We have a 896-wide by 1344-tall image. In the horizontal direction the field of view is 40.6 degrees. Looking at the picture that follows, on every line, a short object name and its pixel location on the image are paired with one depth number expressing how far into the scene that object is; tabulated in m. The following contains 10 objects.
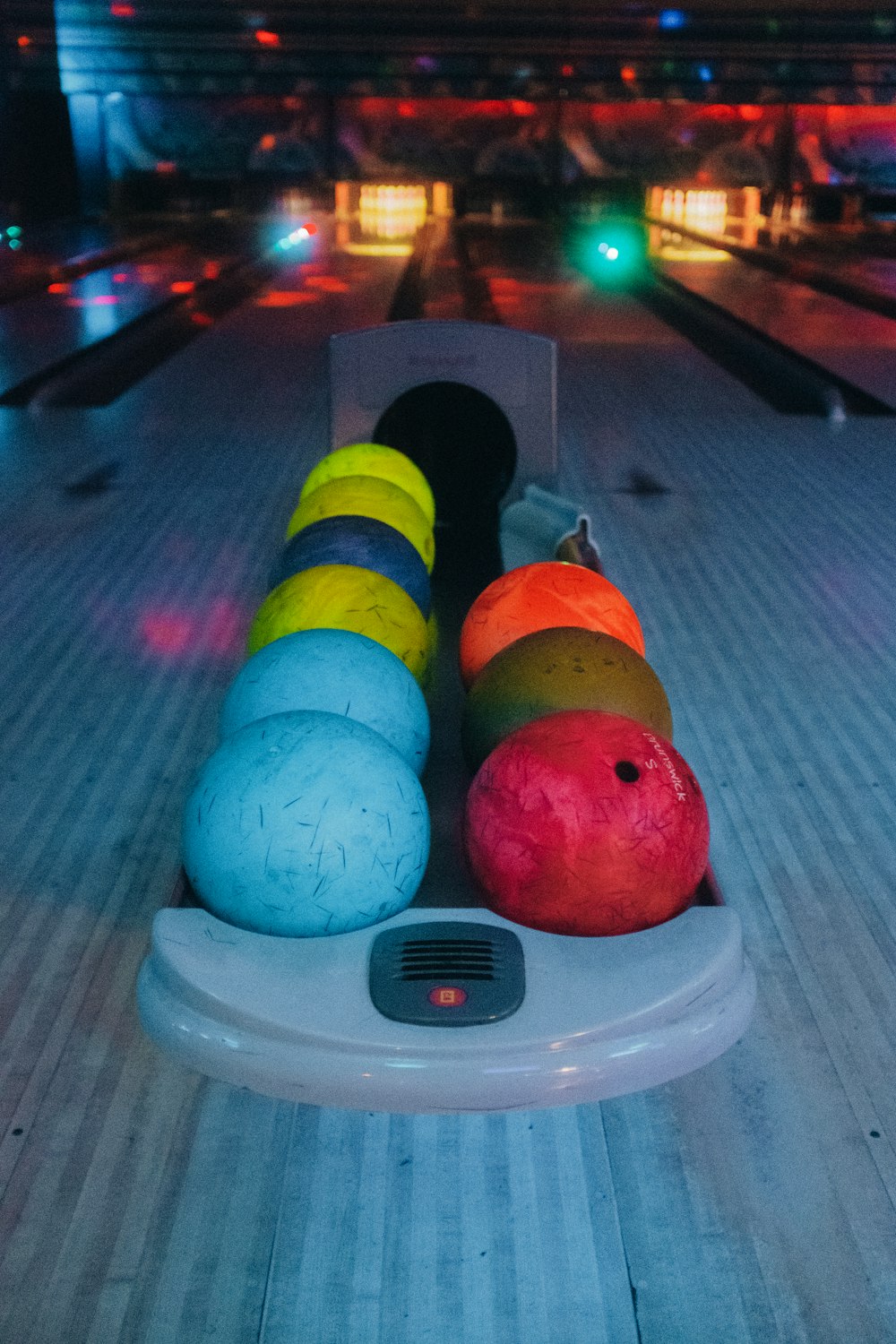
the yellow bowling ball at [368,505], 2.30
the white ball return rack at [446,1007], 1.25
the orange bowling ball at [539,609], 1.89
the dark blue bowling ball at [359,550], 2.06
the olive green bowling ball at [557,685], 1.62
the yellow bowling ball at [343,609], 1.83
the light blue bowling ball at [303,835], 1.36
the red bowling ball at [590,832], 1.38
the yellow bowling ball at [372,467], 2.53
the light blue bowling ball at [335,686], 1.59
